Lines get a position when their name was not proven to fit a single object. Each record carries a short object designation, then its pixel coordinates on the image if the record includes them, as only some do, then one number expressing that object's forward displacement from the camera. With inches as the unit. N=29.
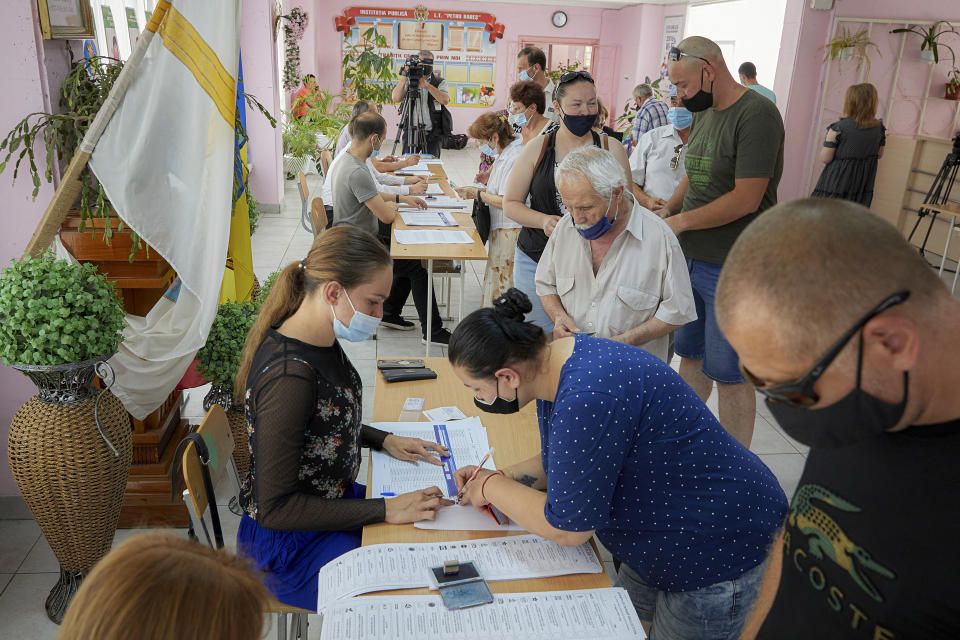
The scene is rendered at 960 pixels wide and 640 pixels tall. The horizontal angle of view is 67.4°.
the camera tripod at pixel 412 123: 282.7
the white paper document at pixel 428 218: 185.5
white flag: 102.1
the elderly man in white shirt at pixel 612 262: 94.0
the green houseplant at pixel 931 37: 307.0
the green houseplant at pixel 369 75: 341.7
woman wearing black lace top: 68.9
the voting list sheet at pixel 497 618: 55.0
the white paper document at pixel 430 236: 169.3
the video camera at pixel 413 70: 275.7
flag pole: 98.1
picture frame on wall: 102.6
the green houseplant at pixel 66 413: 90.9
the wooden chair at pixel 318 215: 173.0
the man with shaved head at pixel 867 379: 33.9
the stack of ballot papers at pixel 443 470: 68.7
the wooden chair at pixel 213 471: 70.0
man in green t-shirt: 113.3
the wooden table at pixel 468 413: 60.9
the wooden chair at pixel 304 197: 196.1
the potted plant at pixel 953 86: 311.3
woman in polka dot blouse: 57.1
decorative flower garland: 462.9
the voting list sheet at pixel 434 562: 59.7
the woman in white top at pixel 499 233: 173.3
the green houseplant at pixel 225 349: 120.6
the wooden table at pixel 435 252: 158.4
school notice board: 615.2
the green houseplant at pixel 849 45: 313.1
